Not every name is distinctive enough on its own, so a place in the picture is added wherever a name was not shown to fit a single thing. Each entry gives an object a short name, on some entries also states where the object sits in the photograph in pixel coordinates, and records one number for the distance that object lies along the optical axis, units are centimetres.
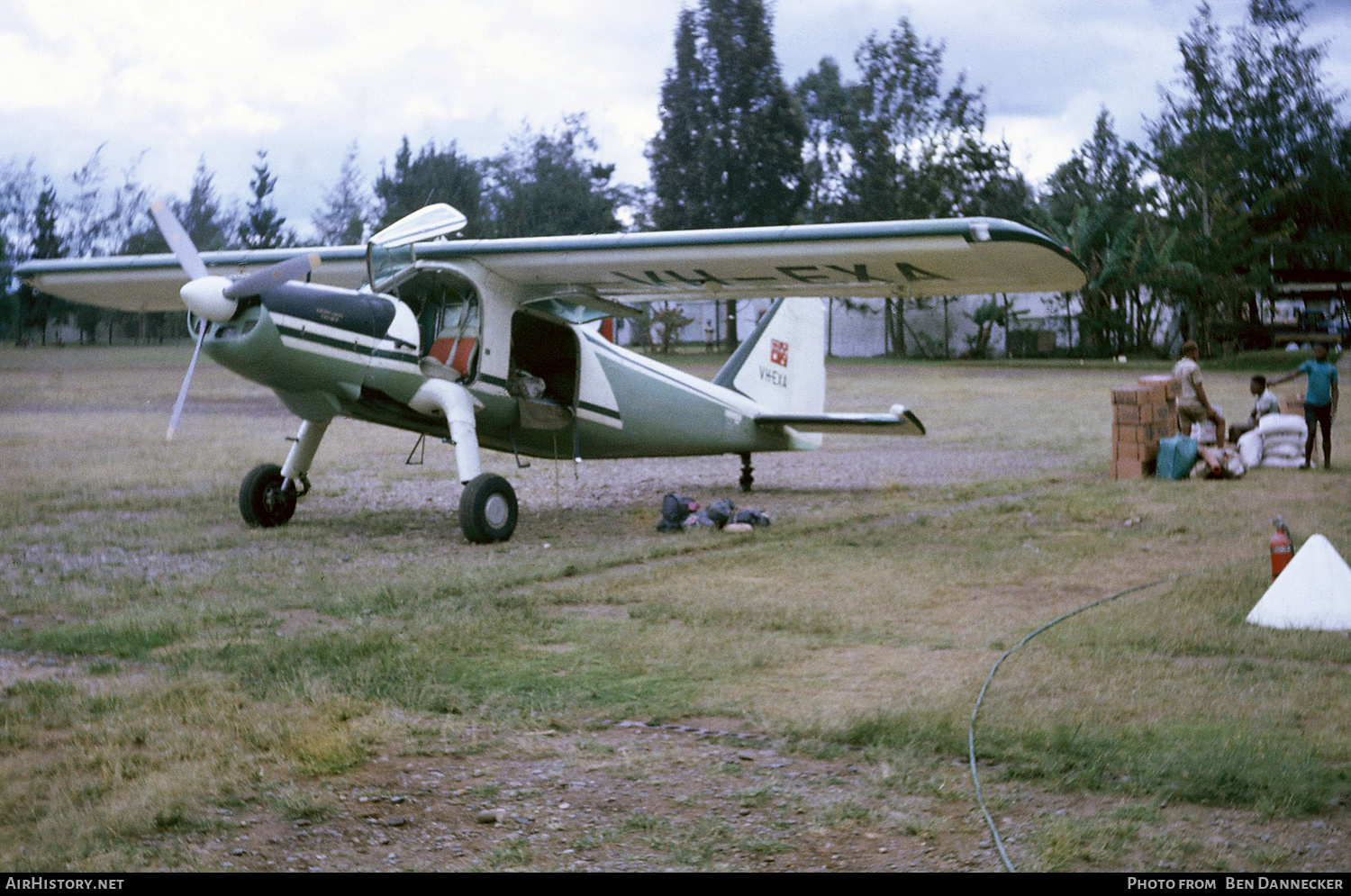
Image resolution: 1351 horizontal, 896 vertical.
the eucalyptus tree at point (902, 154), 4997
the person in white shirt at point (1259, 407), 1588
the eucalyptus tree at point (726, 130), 4078
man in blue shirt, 1465
